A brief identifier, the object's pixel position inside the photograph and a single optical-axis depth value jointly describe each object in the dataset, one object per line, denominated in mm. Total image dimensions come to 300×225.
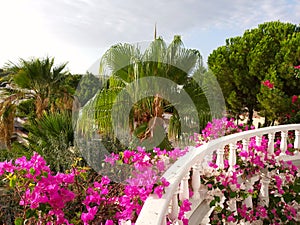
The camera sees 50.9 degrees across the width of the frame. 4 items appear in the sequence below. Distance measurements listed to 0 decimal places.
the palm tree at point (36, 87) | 9000
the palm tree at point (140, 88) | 5438
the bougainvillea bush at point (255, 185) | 3127
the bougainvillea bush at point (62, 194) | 1911
